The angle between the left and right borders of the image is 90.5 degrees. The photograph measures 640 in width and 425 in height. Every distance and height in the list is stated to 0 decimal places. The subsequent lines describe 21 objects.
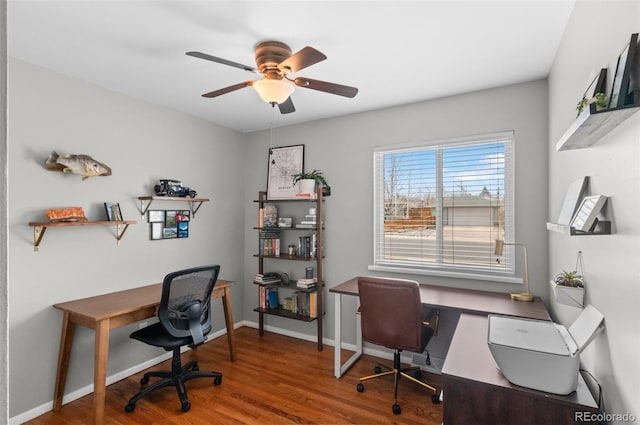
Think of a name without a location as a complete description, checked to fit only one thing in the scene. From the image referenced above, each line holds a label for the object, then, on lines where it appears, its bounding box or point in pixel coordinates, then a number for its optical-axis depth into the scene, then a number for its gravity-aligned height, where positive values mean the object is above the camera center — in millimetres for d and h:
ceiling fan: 1999 +833
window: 2809 +65
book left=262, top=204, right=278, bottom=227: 3819 -45
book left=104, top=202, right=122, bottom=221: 2715 +6
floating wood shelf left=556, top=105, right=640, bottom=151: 961 +303
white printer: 1244 -564
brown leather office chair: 2387 -814
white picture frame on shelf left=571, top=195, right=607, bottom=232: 1153 +6
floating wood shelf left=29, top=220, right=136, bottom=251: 2291 -99
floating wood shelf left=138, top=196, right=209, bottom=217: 3006 +128
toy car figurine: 3105 +230
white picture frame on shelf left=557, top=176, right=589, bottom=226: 1445 +71
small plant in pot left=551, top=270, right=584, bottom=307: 1465 -357
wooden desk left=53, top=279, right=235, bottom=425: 2191 -797
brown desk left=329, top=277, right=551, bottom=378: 2225 -685
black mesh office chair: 2424 -903
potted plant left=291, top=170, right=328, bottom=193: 3490 +346
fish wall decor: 2383 +361
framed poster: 3850 +537
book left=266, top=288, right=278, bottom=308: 3816 -1033
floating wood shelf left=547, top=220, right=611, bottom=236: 1133 -60
